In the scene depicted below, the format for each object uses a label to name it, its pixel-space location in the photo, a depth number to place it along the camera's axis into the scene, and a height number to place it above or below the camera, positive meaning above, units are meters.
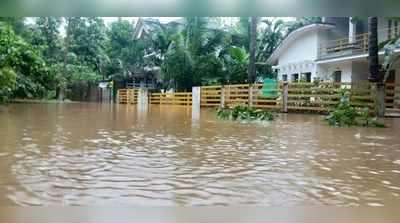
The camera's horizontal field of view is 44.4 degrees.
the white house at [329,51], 18.95 +1.87
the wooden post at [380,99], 13.69 -0.16
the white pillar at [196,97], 22.25 -0.24
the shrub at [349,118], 10.02 -0.51
